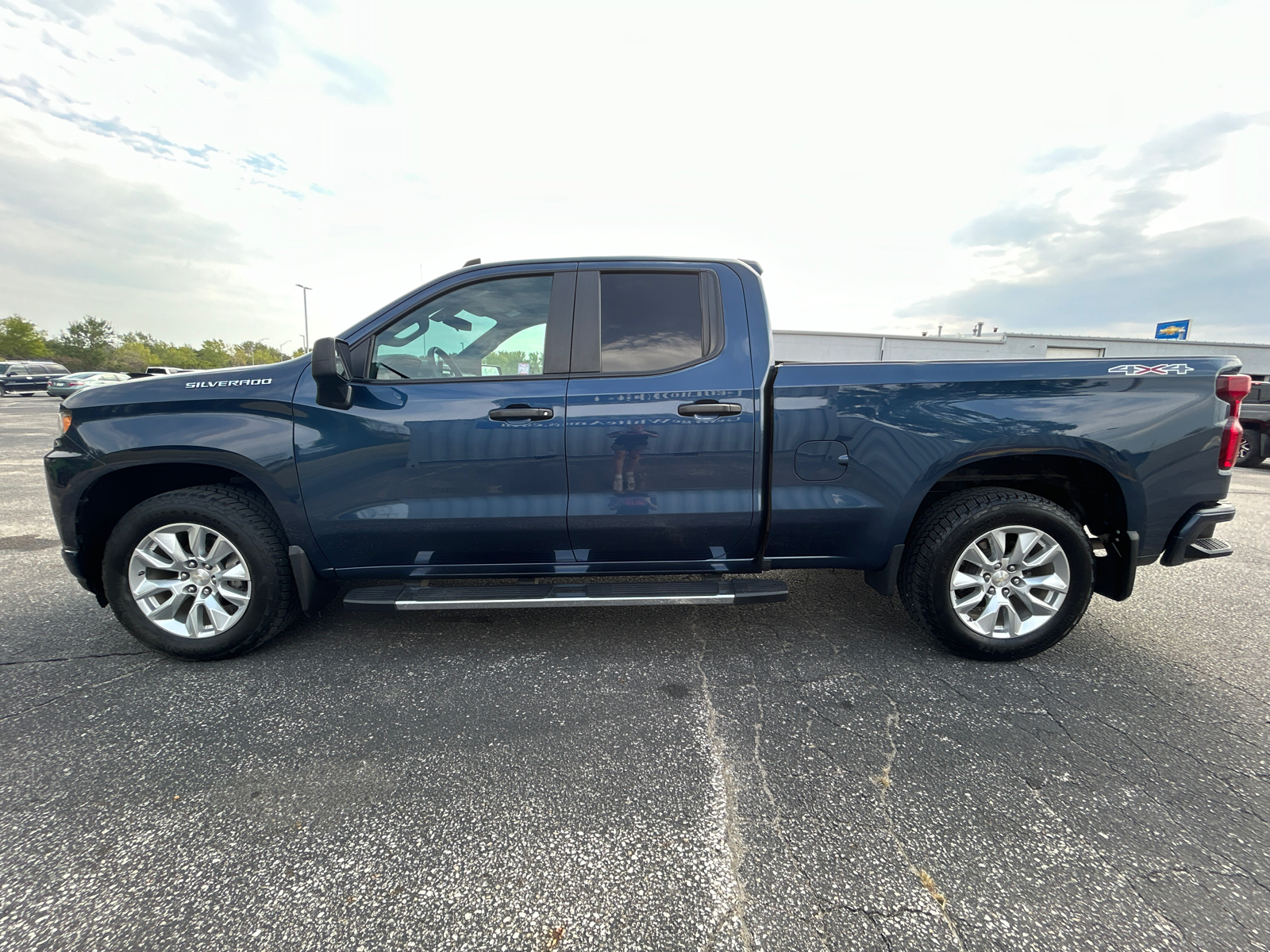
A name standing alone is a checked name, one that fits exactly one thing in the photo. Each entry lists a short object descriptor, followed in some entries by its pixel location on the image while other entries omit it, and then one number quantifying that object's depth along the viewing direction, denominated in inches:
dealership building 978.1
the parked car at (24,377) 1213.1
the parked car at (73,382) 1053.8
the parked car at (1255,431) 328.2
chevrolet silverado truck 106.2
